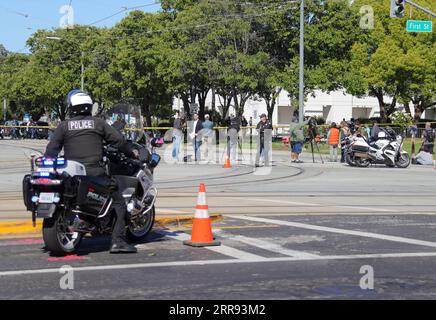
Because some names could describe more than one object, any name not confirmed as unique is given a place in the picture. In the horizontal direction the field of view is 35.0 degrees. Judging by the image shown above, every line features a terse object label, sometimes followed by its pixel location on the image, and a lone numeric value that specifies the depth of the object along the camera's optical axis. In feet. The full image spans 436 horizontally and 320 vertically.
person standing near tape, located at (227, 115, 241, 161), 92.94
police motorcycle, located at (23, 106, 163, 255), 24.81
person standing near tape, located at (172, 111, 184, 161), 91.91
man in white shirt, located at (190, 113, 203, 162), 87.86
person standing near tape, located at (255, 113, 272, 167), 81.76
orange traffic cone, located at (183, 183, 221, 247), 29.22
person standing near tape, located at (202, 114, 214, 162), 88.71
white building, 279.08
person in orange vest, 95.86
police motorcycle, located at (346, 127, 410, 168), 84.74
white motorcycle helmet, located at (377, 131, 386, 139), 86.14
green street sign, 94.43
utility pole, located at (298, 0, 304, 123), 115.44
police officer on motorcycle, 26.48
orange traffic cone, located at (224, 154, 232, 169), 80.69
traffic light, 91.91
